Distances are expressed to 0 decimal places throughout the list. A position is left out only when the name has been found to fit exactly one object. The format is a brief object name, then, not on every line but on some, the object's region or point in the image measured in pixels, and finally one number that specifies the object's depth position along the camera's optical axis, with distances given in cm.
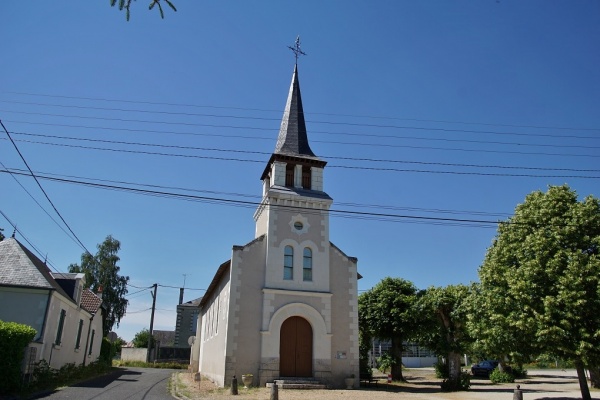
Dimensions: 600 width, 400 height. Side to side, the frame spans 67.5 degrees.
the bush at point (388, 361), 2886
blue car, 3891
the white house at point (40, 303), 2014
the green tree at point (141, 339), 7630
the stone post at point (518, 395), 1438
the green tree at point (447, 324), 2483
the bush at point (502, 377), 3155
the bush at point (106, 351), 3920
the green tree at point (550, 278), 1542
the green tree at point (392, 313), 2736
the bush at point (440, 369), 3384
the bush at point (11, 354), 1559
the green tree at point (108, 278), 4866
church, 2147
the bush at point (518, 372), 3628
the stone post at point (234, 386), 1837
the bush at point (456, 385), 2381
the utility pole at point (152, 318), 4647
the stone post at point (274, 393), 1550
